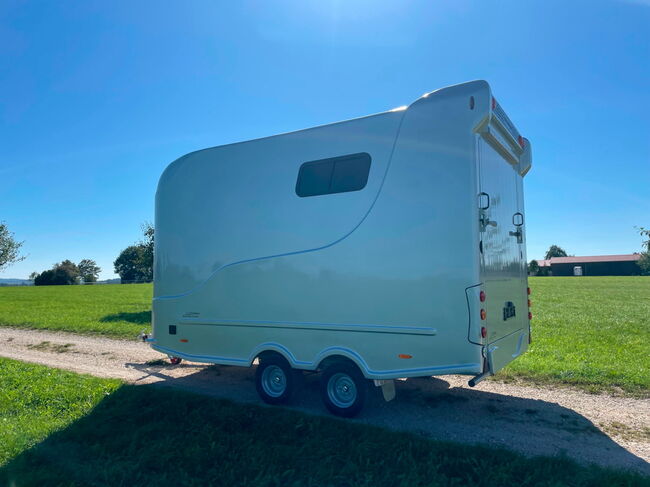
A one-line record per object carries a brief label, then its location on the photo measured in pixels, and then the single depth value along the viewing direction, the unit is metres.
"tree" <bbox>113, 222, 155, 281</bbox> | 20.14
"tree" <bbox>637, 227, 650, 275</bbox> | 51.75
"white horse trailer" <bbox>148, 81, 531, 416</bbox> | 5.23
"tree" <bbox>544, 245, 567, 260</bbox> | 120.44
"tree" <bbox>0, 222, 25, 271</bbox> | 42.53
